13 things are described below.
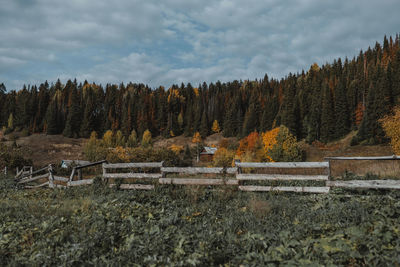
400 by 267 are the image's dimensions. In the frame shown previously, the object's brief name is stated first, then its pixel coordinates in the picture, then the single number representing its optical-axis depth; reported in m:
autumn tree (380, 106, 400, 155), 36.03
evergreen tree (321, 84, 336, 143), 78.88
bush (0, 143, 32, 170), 34.19
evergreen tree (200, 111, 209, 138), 108.99
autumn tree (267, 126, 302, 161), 53.38
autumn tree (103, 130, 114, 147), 89.60
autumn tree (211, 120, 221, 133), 113.89
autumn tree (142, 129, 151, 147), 97.74
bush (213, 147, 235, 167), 58.91
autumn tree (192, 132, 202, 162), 103.14
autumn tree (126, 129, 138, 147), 95.40
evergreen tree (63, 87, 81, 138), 105.19
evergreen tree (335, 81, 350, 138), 78.94
